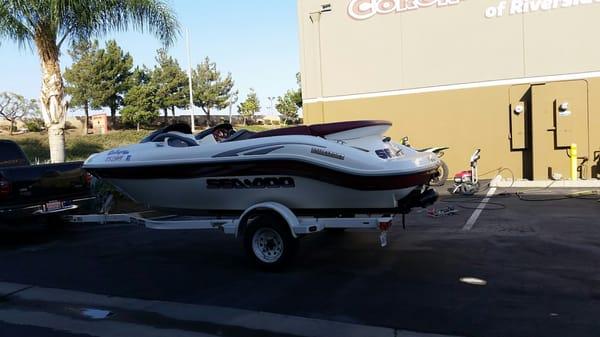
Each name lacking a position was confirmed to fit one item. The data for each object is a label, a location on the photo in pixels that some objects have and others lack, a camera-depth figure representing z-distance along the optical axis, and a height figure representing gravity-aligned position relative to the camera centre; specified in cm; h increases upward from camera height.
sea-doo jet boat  654 -46
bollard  1417 -108
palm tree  1319 +280
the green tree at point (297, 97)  6363 +361
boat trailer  672 -115
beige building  1475 +137
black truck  902 -80
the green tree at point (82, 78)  4938 +535
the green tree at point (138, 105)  5009 +282
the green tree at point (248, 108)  7102 +297
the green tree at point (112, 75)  4978 +558
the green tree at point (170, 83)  5469 +505
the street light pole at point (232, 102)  6519 +354
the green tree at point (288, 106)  6609 +292
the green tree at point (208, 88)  6172 +497
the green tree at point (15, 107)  4981 +315
